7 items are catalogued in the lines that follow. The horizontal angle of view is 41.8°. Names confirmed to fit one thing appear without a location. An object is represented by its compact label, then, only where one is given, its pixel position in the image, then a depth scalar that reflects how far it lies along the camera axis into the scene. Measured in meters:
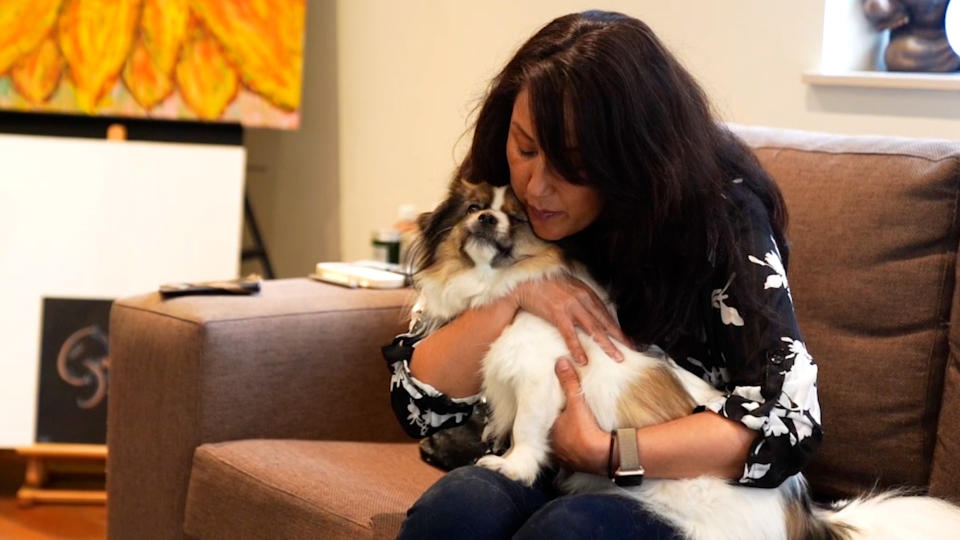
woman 1.56
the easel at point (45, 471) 3.11
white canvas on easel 3.14
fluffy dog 1.57
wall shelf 2.32
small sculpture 2.46
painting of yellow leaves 3.23
